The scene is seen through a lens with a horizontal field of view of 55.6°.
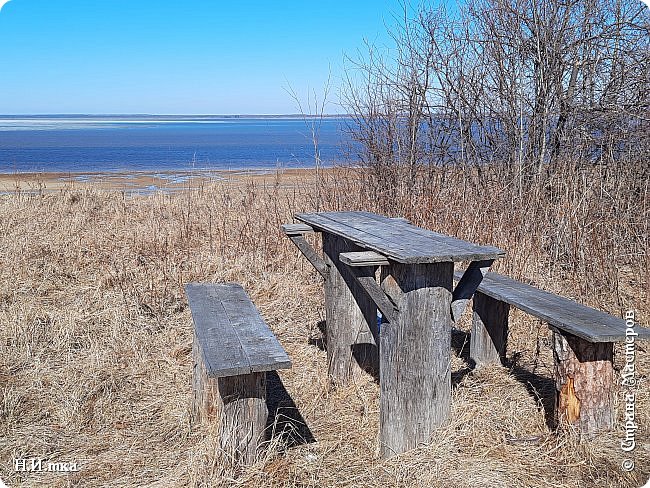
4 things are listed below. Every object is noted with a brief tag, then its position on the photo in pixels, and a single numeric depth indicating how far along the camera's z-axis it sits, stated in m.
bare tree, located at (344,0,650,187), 6.66
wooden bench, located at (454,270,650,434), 3.21
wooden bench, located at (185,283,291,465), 2.96
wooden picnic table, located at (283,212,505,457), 3.11
